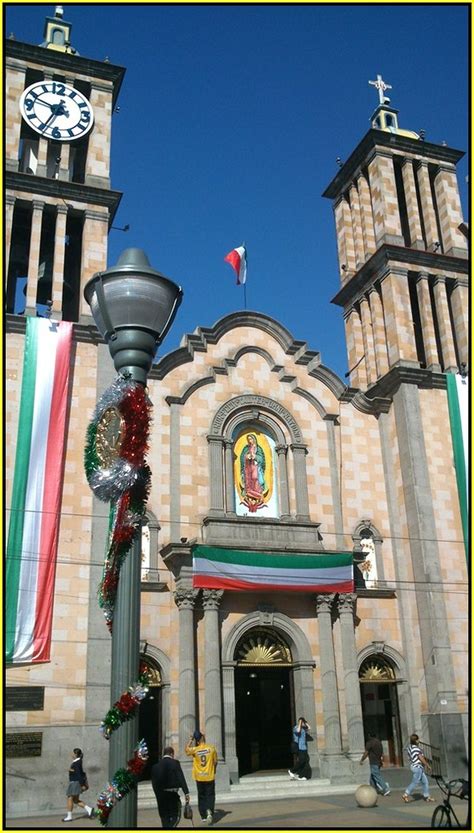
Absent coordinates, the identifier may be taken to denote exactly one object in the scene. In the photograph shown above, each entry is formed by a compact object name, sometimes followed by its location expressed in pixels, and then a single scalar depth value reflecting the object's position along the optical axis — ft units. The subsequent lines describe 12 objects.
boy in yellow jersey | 51.65
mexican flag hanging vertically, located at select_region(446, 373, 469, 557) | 90.22
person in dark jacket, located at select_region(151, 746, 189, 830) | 42.50
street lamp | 30.58
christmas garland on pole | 29.48
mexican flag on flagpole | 98.72
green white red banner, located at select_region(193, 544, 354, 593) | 75.56
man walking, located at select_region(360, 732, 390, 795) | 66.59
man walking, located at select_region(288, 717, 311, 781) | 73.46
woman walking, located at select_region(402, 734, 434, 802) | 63.75
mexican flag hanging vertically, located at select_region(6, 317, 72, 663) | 67.82
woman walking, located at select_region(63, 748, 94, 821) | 59.31
